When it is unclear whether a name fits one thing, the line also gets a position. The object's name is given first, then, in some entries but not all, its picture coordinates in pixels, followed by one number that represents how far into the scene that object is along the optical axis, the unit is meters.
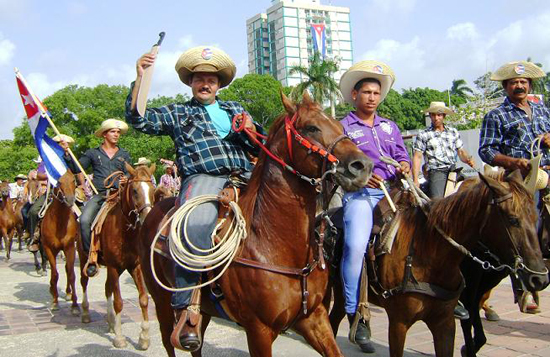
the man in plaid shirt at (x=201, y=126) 4.02
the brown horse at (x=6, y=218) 17.14
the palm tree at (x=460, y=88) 68.11
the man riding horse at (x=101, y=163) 7.88
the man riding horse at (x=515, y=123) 5.04
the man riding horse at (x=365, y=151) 4.26
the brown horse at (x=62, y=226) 8.96
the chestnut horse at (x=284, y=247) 3.43
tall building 136.38
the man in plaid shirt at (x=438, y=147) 8.20
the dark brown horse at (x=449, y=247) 3.85
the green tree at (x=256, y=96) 53.00
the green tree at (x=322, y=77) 47.84
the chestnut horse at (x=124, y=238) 6.73
